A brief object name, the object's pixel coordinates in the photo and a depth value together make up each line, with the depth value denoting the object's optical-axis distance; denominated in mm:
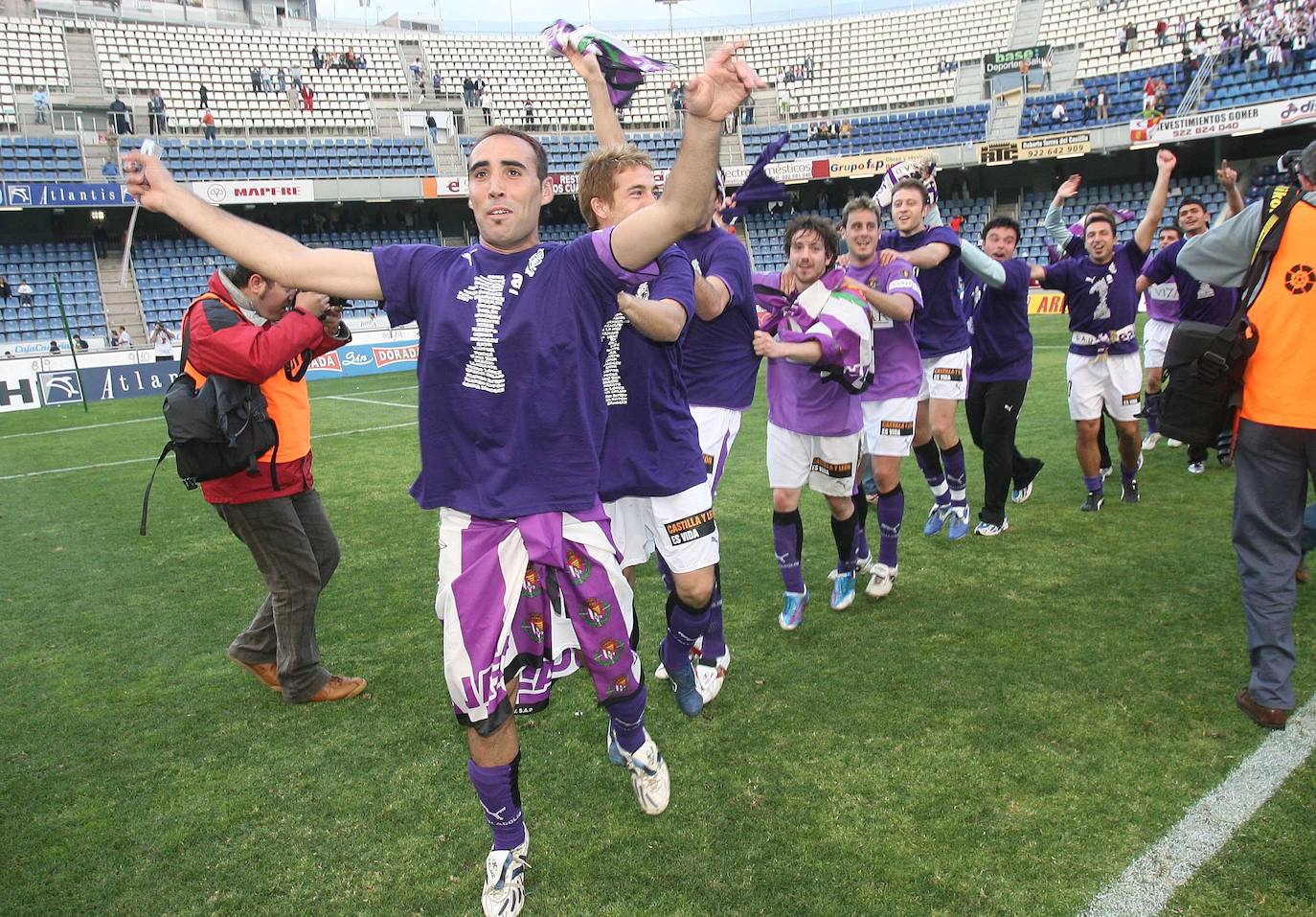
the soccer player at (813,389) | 4844
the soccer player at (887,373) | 5473
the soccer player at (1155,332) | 9234
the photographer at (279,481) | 3961
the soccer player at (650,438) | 3619
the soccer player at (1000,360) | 6898
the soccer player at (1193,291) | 7828
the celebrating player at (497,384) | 2762
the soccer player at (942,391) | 6840
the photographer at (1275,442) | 3660
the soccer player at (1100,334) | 7109
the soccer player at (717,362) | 4289
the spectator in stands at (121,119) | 29820
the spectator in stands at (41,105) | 29516
